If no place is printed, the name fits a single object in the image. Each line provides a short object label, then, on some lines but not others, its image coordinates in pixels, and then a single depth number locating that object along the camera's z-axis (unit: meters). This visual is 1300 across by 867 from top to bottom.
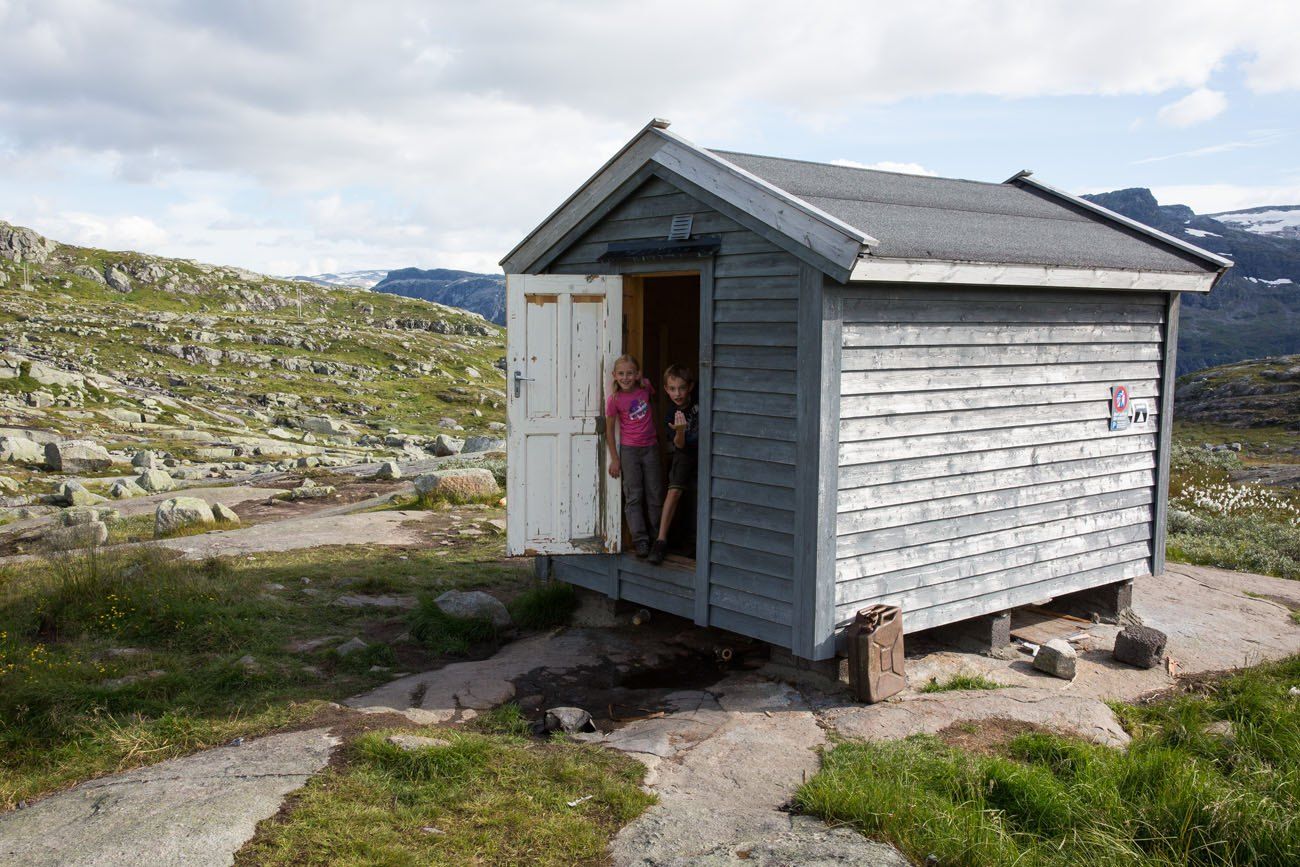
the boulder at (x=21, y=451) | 22.36
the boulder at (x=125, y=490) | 17.30
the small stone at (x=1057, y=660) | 7.64
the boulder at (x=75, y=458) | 22.69
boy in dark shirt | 7.96
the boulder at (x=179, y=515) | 12.77
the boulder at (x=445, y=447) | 26.41
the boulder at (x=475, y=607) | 8.60
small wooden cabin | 6.77
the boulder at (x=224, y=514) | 13.24
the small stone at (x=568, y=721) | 6.32
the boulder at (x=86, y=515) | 13.37
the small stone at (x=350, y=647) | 7.66
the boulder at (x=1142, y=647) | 7.92
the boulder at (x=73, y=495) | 16.67
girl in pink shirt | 8.09
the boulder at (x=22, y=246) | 96.88
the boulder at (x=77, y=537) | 11.08
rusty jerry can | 6.65
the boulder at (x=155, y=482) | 18.33
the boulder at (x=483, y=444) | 25.24
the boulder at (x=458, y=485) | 14.66
